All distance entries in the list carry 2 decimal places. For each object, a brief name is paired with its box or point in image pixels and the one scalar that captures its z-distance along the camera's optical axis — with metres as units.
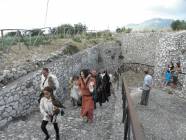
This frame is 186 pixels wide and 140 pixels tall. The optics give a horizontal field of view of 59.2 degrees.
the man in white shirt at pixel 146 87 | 6.20
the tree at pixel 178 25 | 15.75
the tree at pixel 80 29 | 13.21
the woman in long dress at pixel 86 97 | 4.61
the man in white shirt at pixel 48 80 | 4.38
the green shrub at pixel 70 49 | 8.07
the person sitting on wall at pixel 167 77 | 10.05
